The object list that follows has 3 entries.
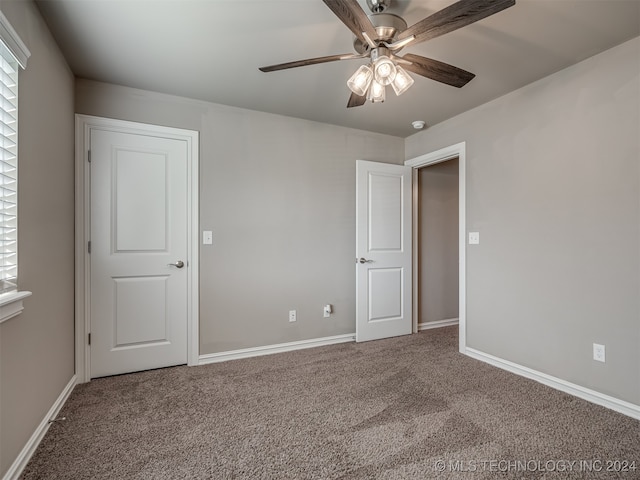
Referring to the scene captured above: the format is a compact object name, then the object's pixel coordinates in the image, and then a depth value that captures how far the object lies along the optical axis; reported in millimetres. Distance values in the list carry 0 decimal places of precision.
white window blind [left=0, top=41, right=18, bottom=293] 1438
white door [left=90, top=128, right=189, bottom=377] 2611
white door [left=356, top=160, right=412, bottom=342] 3564
